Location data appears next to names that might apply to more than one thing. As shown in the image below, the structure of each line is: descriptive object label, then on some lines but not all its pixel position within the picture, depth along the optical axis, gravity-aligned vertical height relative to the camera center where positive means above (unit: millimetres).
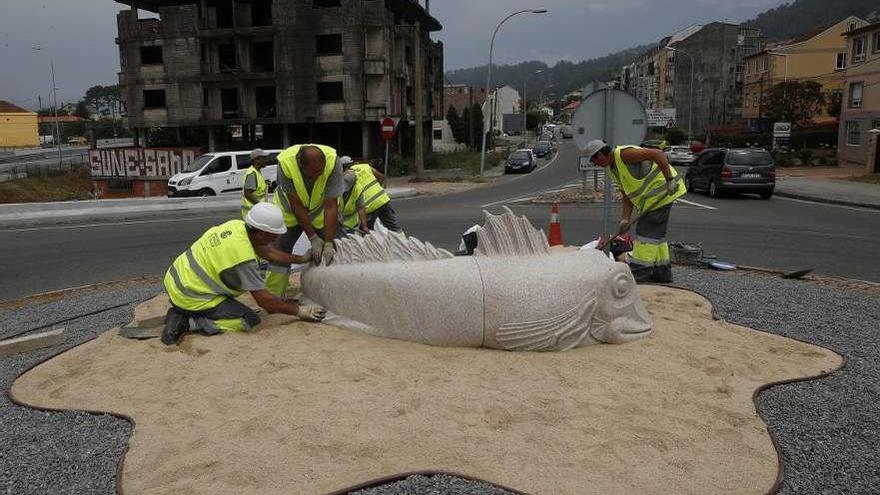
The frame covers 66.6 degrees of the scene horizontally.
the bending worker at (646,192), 6744 -499
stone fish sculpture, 4781 -1087
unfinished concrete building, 33875 +4155
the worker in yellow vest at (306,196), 5926 -462
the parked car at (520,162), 36438 -988
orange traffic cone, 9538 -1265
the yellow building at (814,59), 50500 +6135
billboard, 32281 -652
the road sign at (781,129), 34375 +608
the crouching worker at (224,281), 5195 -1049
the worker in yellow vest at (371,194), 8219 -599
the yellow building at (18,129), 72000 +2151
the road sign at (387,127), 23297 +621
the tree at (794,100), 41156 +2501
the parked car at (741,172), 19562 -907
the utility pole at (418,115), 27834 +1242
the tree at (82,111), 108588 +6136
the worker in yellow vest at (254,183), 8617 -477
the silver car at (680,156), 37844 -790
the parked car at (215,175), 22062 -936
